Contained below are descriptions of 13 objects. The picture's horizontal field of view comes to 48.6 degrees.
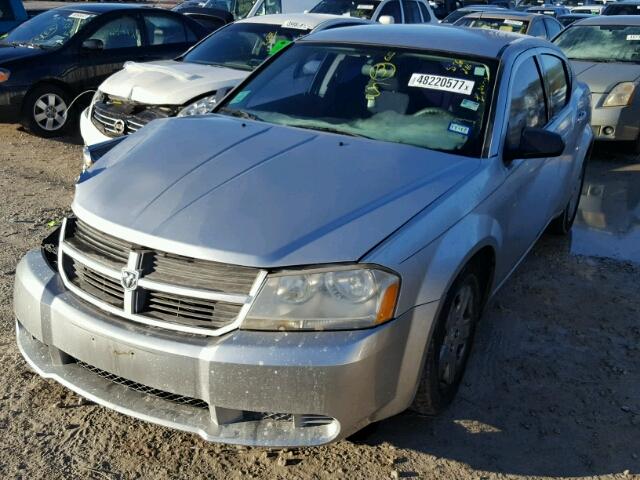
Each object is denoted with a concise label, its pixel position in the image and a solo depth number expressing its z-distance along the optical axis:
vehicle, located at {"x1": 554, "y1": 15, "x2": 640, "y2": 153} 8.21
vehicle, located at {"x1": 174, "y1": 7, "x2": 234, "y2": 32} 11.62
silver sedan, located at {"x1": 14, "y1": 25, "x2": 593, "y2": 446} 2.53
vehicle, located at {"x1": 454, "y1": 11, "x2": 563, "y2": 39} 11.73
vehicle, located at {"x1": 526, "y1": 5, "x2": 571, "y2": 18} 17.76
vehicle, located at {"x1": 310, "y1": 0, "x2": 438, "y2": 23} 11.73
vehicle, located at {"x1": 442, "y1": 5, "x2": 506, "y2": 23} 14.05
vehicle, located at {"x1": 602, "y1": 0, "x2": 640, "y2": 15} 15.81
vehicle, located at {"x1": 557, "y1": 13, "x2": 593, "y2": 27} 17.06
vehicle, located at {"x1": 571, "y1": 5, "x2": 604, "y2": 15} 22.86
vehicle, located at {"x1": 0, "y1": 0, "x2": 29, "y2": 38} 11.54
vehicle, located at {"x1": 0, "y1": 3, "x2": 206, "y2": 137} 8.32
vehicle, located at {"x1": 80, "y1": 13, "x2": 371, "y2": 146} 6.64
